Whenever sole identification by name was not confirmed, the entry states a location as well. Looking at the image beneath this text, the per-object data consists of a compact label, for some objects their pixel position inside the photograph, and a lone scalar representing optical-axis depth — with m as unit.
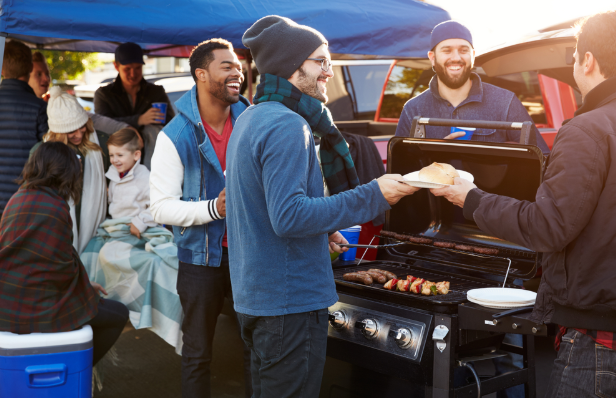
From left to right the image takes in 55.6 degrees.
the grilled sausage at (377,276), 2.58
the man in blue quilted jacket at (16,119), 4.03
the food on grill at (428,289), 2.36
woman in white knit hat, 3.77
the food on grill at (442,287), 2.37
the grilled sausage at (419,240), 2.71
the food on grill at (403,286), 2.43
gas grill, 2.19
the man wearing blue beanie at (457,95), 3.19
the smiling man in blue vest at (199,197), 2.83
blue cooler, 2.88
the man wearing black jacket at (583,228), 1.63
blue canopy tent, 3.29
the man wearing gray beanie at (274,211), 1.79
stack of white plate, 2.10
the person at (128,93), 4.73
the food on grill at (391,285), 2.46
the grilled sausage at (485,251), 2.49
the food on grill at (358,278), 2.55
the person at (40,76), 5.02
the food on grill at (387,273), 2.60
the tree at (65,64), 13.12
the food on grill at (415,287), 2.39
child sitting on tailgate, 3.92
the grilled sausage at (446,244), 2.63
